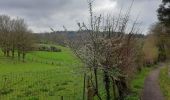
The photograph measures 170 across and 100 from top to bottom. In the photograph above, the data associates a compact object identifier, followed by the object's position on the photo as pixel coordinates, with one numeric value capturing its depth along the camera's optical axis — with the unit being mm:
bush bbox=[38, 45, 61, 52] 37745
